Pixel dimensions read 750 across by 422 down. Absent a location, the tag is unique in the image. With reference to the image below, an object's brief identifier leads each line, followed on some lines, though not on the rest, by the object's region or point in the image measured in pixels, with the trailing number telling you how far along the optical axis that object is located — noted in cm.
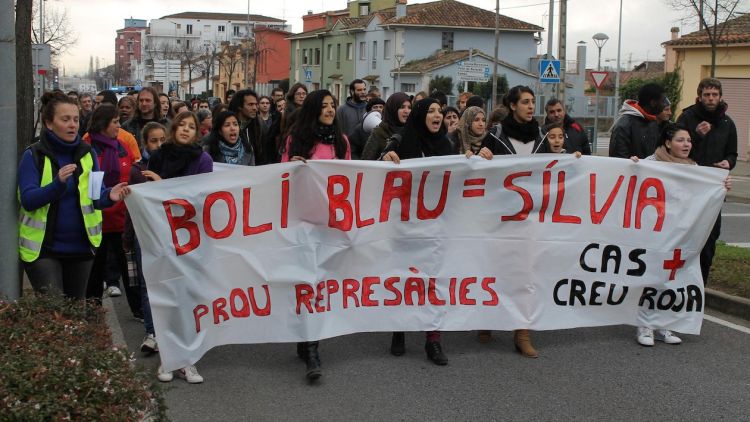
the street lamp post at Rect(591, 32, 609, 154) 3356
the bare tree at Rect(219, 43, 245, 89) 8844
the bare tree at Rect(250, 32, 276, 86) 9138
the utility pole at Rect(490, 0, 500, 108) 3666
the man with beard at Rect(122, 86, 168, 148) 990
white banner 605
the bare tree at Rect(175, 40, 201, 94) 9081
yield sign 2786
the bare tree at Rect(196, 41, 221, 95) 8340
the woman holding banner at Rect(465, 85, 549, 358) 714
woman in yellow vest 542
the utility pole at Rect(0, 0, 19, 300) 511
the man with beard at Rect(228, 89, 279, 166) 835
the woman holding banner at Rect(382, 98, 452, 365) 669
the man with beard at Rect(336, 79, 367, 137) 1167
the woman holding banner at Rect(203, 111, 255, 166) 732
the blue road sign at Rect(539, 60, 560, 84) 2472
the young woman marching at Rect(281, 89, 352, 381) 661
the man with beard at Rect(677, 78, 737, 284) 821
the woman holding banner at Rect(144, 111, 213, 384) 629
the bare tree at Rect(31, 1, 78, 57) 3976
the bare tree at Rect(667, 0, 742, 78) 2673
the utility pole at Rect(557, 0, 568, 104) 2484
